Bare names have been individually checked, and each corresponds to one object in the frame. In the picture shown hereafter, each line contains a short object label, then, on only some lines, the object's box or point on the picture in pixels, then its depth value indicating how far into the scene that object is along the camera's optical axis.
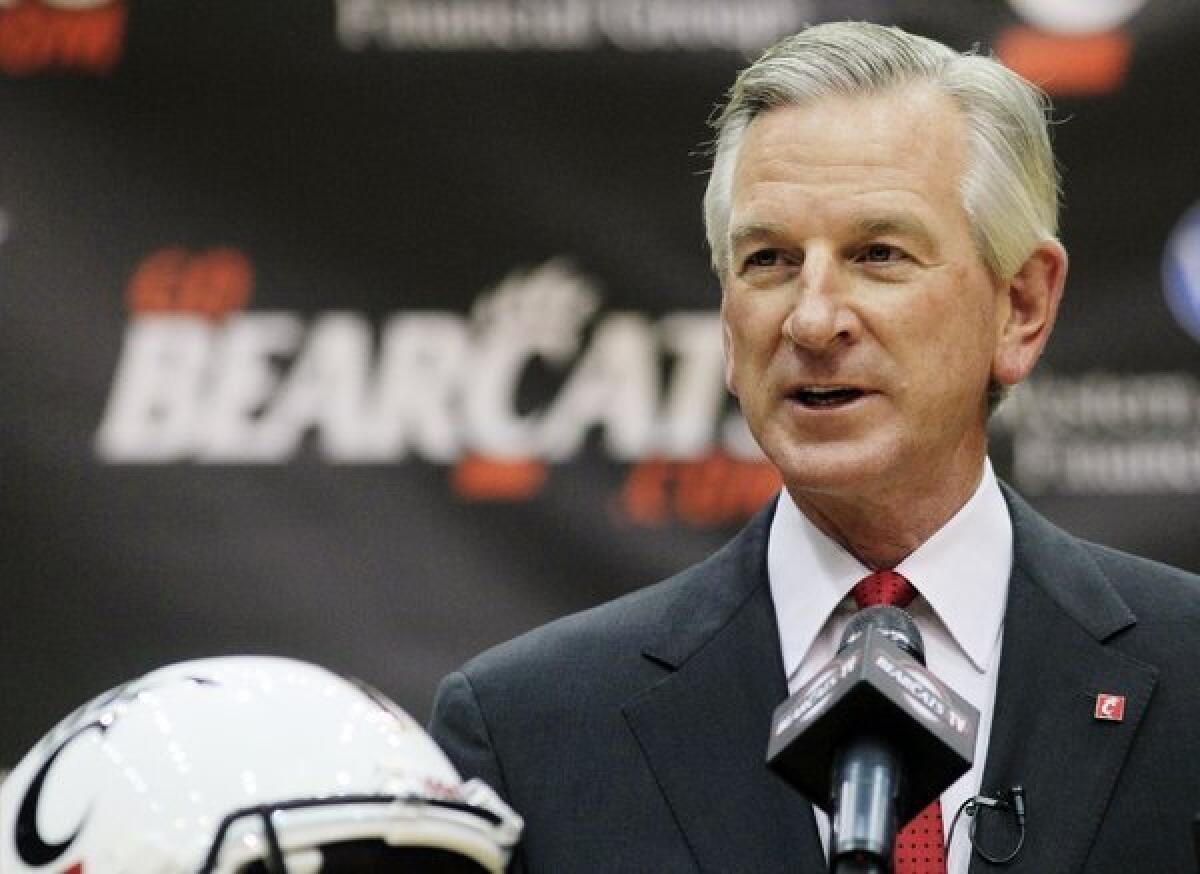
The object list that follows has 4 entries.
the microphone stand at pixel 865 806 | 3.64
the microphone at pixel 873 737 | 3.79
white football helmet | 4.23
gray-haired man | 4.98
